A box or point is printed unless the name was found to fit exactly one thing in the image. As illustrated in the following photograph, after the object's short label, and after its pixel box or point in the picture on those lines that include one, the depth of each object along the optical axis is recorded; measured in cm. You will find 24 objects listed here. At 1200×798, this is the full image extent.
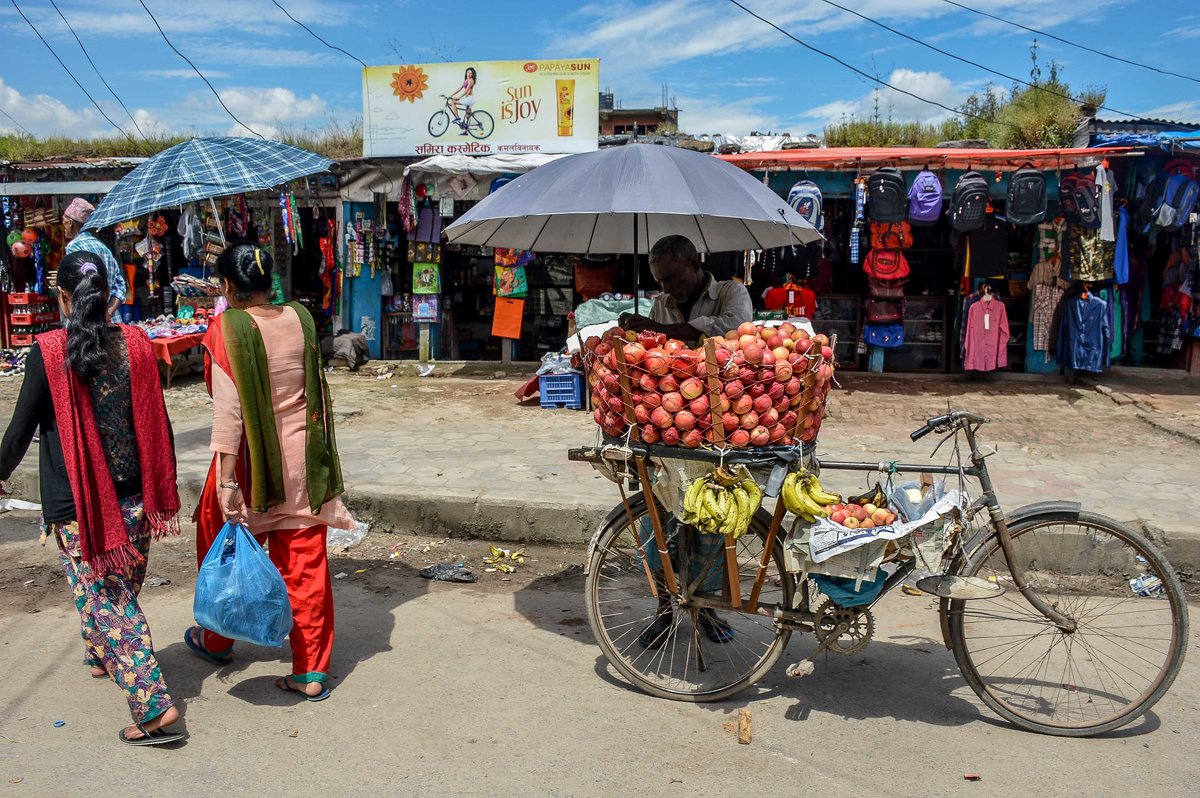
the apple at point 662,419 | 327
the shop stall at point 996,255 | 999
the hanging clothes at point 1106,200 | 978
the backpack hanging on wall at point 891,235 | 1082
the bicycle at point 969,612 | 321
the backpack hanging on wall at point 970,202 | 1002
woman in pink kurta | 337
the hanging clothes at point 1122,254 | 1017
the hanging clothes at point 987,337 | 1095
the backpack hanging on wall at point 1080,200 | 995
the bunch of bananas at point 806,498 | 318
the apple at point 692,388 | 321
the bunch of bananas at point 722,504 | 321
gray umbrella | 331
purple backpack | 1014
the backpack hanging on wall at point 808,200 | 1004
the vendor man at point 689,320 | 362
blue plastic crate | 973
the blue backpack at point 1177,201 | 981
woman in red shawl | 311
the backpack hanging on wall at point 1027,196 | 987
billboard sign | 1184
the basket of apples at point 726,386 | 318
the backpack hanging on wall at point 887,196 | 1020
